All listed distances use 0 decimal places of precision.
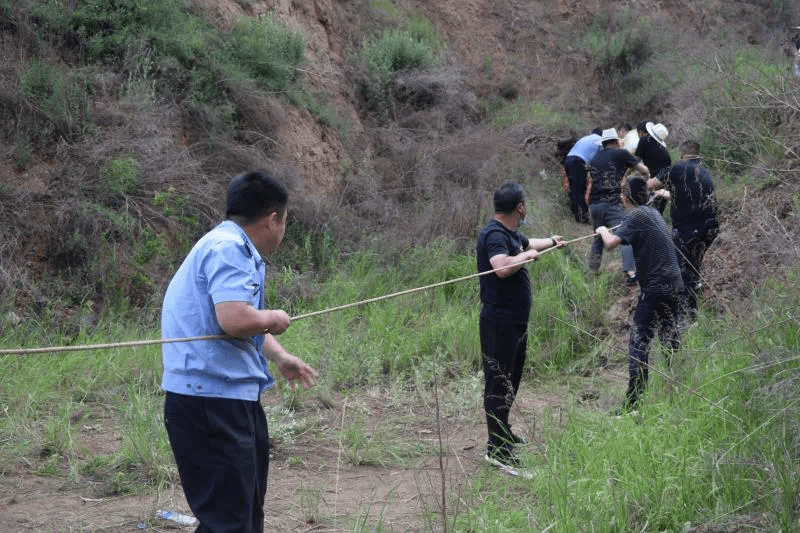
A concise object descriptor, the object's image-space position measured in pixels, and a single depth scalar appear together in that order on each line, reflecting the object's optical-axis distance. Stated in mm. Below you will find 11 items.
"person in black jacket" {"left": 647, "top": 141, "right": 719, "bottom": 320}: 8016
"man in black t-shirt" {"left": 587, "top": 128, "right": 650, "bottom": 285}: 9656
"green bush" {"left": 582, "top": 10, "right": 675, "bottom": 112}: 16500
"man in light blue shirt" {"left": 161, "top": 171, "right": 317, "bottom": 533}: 3527
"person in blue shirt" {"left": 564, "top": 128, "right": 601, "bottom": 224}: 11602
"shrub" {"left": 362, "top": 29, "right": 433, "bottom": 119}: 14297
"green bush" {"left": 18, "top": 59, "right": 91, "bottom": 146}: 9852
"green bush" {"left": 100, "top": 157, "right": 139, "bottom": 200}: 9664
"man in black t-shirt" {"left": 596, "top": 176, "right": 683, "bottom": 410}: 6395
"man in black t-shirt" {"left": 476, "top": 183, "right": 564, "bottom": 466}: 5664
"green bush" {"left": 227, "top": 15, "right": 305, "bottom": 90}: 12102
